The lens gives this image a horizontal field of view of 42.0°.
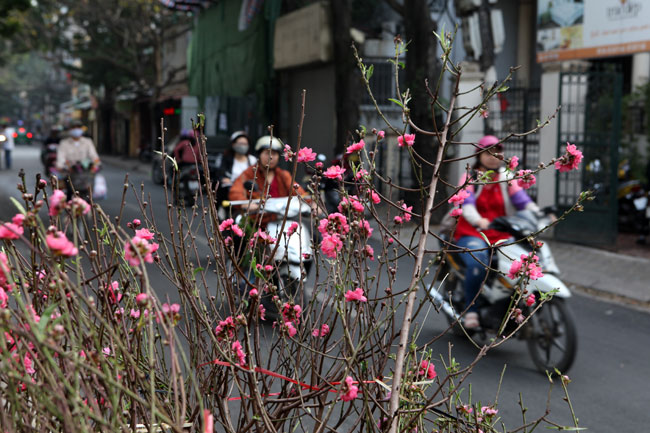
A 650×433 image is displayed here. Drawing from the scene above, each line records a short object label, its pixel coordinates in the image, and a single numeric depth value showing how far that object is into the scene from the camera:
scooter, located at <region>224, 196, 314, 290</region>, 6.90
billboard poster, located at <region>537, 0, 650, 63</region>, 13.74
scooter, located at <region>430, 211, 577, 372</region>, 5.80
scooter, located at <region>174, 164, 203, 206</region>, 17.95
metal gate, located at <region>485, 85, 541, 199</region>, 14.40
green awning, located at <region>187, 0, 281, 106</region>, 25.31
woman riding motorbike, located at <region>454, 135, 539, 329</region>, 6.08
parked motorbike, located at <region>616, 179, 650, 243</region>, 12.91
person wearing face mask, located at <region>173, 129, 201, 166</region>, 19.20
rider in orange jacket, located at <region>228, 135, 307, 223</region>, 7.15
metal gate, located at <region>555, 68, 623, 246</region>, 11.57
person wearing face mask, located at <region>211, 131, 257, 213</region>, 8.40
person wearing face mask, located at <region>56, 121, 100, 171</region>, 12.65
